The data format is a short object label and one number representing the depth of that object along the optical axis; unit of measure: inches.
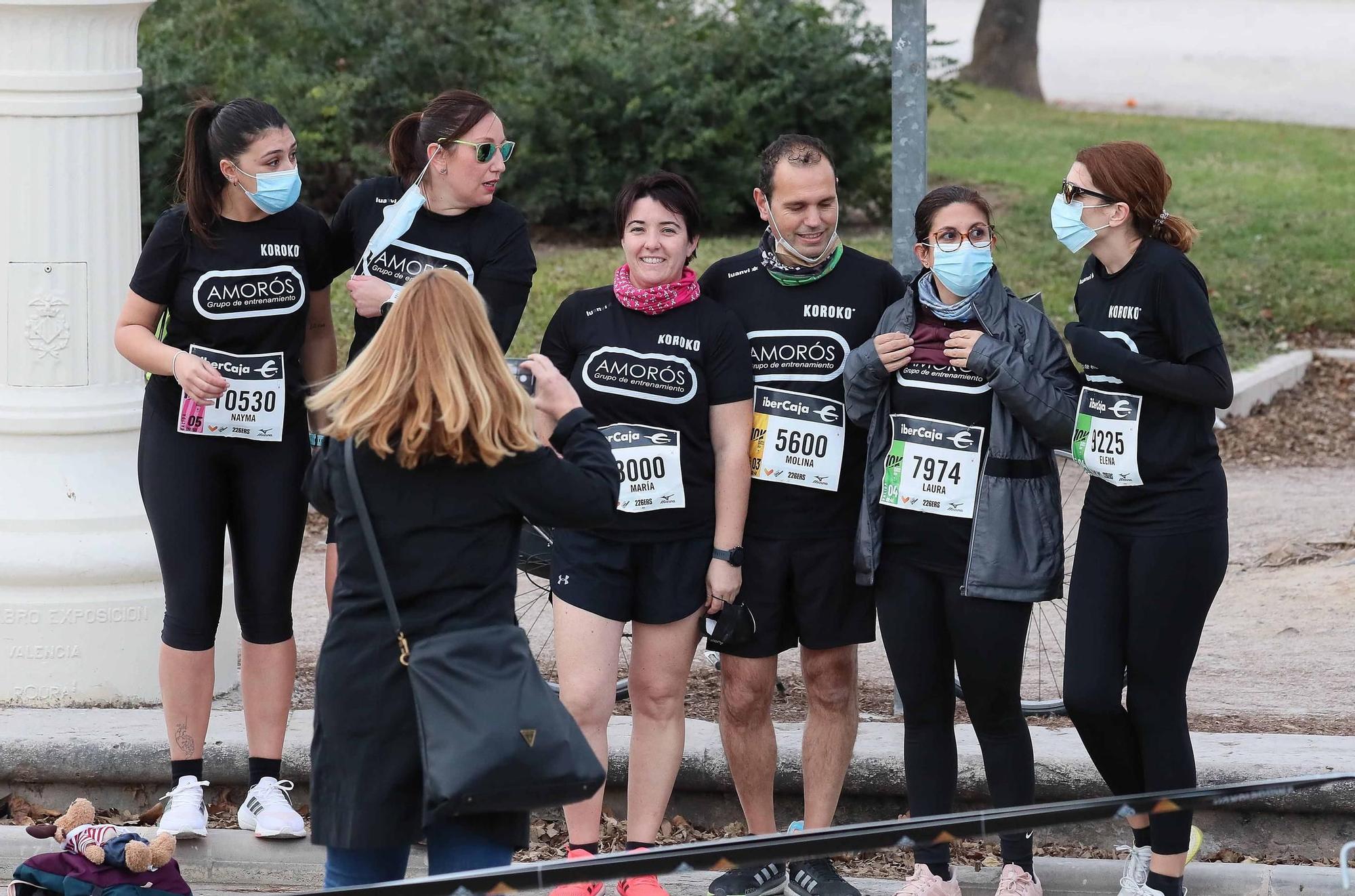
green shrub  1047.6
